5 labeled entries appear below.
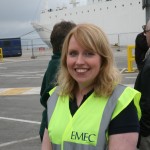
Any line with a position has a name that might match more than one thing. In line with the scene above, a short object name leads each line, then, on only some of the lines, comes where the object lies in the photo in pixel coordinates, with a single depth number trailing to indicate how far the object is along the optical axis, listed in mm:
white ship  46906
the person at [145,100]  3068
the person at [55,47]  3414
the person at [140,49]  7365
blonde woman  2078
